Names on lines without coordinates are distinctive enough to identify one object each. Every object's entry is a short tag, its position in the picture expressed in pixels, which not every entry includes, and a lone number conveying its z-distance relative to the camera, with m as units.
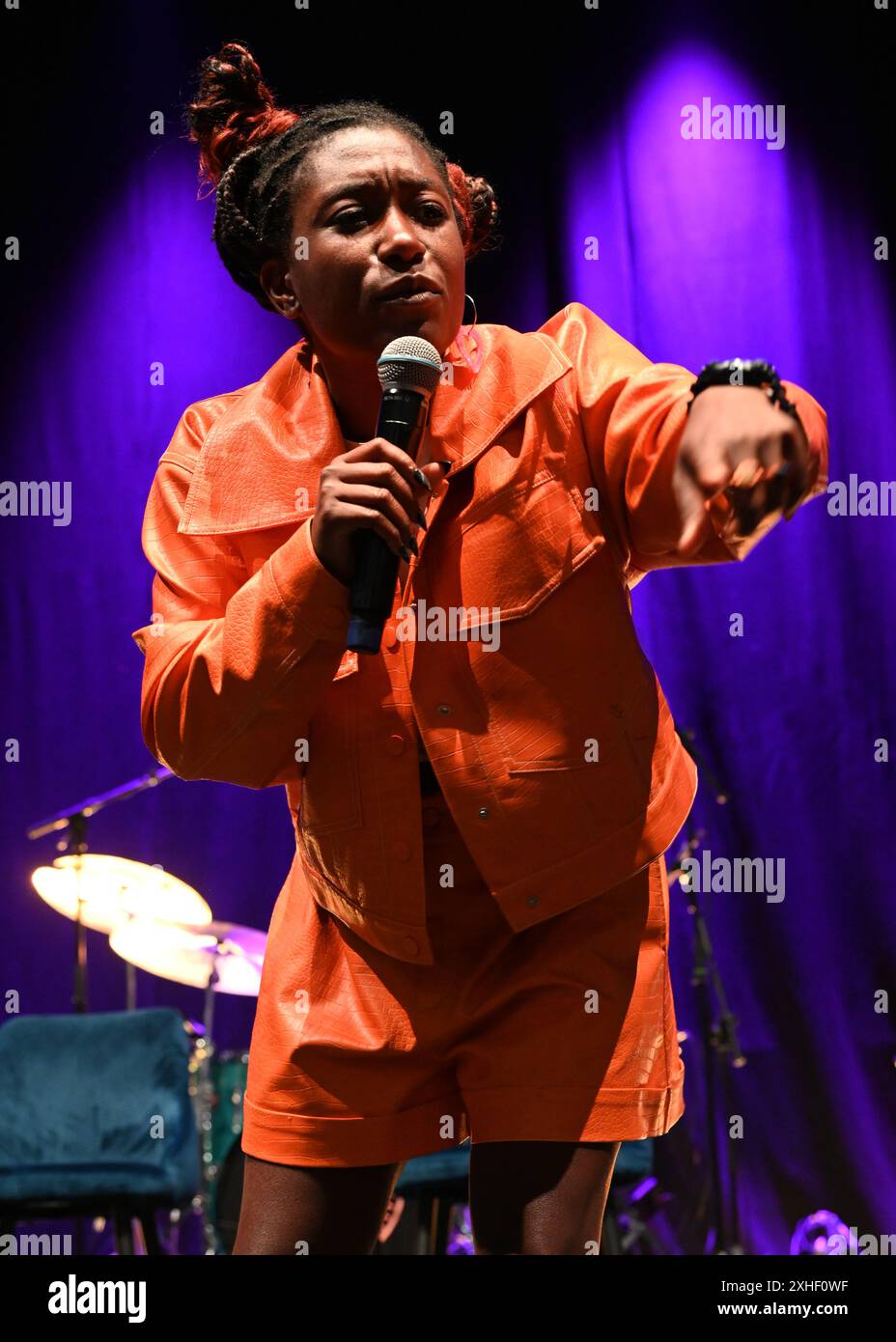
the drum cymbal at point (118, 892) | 3.62
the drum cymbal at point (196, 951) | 3.60
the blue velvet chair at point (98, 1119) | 3.17
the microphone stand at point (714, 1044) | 3.34
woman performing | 1.36
